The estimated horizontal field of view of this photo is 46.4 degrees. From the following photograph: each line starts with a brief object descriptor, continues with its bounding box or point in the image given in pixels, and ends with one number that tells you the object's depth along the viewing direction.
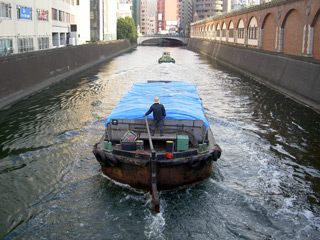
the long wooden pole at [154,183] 12.06
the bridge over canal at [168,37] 155.05
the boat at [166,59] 65.12
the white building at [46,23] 36.91
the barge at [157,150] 13.12
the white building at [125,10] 177.12
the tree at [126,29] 129.25
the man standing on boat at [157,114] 14.36
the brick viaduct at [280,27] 34.00
